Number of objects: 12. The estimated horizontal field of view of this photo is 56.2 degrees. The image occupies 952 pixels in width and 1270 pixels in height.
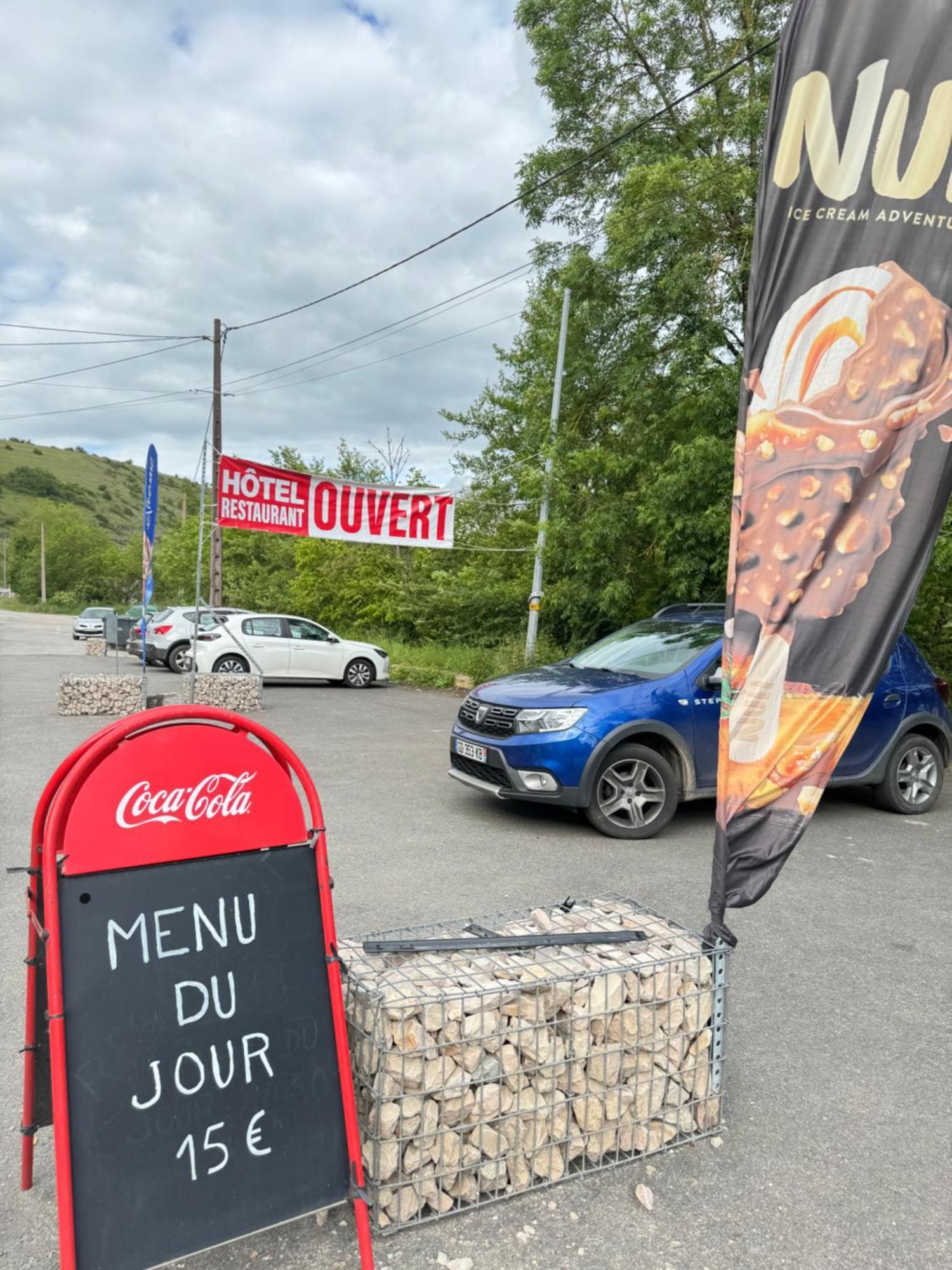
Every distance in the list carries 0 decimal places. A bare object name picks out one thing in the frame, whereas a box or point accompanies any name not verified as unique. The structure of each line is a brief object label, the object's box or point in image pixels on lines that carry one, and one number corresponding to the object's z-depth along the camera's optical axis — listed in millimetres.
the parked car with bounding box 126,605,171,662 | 17941
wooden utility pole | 20078
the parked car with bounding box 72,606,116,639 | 30797
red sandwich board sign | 1991
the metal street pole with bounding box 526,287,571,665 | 14550
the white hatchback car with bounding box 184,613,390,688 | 16500
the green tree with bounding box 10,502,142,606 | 91312
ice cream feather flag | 2834
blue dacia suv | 6254
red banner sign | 13852
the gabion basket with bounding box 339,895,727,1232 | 2398
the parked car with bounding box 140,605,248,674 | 18047
